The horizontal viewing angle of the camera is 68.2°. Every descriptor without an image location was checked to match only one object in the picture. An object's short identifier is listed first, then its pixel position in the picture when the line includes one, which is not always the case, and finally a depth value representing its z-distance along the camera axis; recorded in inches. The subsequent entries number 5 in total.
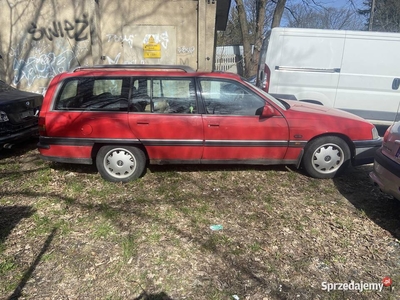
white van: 245.4
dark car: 185.9
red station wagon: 160.6
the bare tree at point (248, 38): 678.5
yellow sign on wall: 307.6
